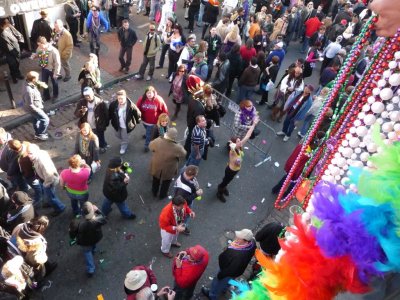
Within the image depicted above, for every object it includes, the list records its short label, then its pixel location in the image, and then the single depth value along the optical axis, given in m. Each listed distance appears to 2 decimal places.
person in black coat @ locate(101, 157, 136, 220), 6.48
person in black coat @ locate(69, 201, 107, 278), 5.69
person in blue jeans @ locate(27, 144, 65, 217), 6.43
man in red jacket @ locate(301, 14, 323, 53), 14.80
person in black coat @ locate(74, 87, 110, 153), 7.88
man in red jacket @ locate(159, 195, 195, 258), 6.01
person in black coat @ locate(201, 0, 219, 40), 14.68
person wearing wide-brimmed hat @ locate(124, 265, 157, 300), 4.71
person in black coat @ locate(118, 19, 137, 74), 11.09
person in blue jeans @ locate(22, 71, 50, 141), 7.94
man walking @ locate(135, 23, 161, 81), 11.03
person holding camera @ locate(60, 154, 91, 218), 6.30
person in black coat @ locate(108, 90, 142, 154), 8.02
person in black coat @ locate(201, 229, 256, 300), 5.37
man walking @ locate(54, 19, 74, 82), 10.00
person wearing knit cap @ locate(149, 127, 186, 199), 7.17
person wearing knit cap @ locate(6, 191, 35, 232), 5.79
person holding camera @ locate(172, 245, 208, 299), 5.18
